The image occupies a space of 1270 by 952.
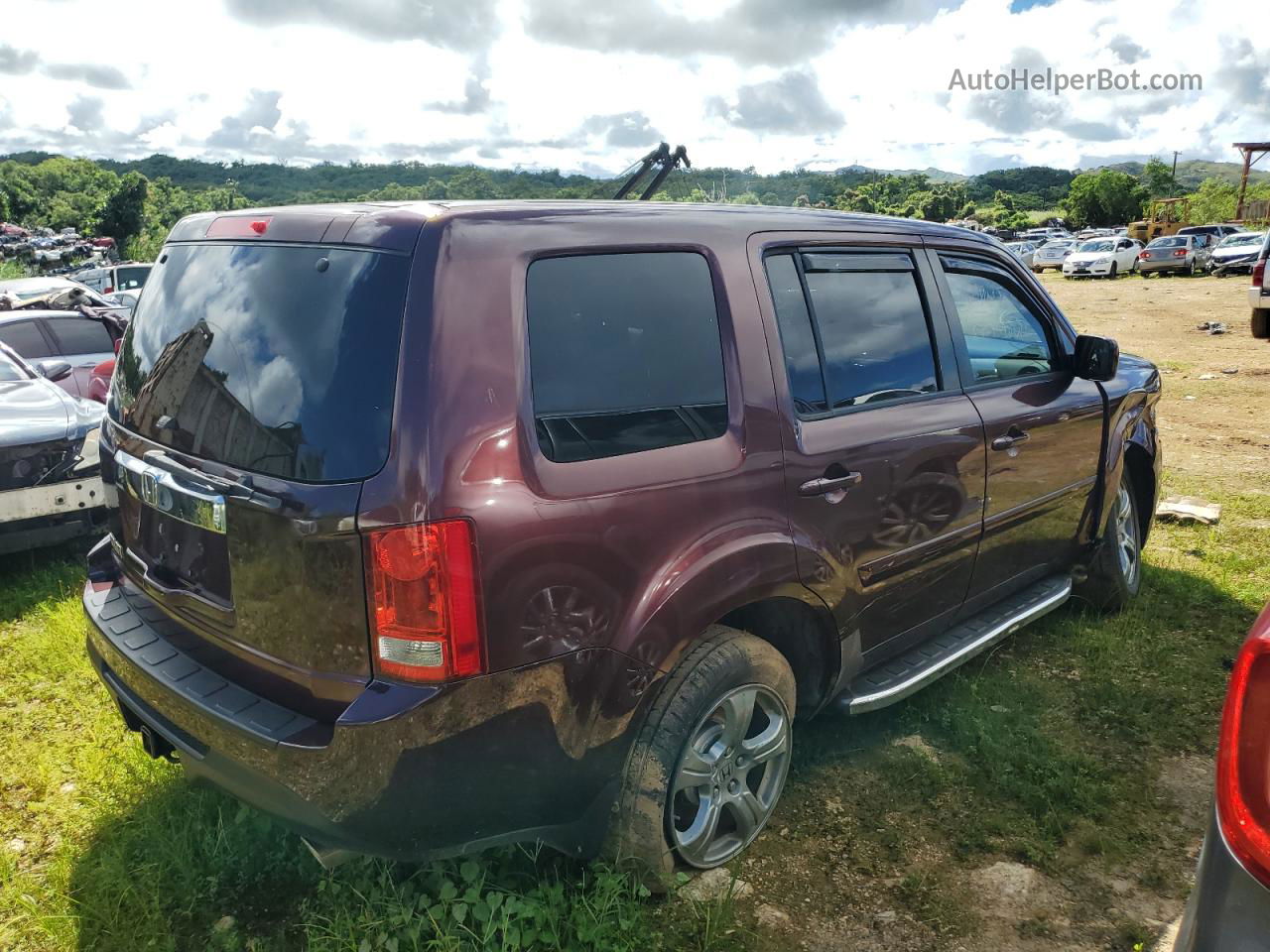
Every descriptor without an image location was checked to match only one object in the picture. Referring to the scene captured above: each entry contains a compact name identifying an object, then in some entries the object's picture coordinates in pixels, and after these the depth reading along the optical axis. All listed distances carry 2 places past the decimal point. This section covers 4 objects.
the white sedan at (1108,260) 30.86
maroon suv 1.91
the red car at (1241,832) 1.26
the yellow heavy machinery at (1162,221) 43.12
